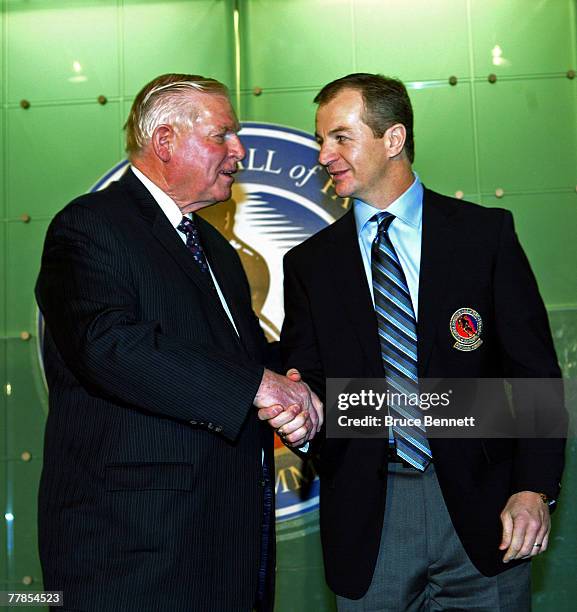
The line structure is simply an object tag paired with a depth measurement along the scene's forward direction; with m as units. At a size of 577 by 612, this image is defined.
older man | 1.66
